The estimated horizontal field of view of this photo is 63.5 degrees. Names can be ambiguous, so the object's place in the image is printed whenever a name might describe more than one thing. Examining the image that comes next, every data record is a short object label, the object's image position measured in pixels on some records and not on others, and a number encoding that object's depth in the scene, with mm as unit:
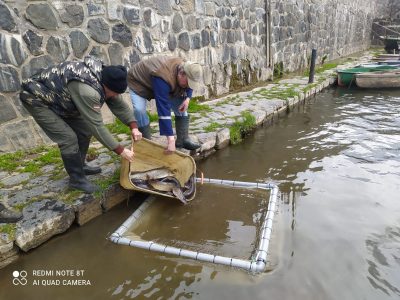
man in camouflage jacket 2586
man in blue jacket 3160
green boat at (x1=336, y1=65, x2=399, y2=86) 9648
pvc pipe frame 2477
